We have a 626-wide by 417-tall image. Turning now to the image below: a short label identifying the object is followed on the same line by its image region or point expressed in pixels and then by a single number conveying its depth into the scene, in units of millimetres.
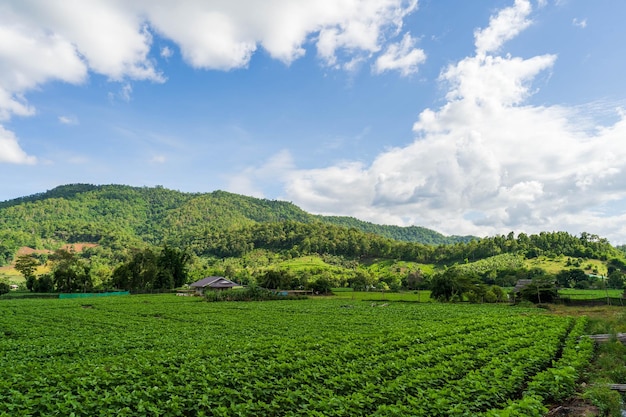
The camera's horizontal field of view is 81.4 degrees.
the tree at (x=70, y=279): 77188
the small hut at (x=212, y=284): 75812
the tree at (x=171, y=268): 85812
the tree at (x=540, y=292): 54656
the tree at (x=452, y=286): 60938
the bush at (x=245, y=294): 61156
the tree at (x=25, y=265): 85812
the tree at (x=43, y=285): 77500
